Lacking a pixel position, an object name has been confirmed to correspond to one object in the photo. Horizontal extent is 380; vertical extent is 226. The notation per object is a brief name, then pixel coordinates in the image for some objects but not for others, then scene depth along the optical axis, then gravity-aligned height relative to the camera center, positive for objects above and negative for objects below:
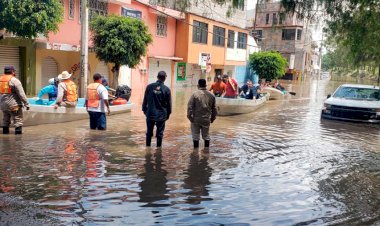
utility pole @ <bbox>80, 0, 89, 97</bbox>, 15.64 +0.74
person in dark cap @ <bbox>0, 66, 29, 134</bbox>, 9.93 -0.80
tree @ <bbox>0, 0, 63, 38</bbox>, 16.19 +1.96
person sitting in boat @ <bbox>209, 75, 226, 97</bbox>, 16.86 -0.59
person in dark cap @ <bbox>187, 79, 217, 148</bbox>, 9.14 -0.79
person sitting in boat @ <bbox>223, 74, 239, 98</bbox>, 17.16 -0.60
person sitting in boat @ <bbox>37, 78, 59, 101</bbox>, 12.85 -0.76
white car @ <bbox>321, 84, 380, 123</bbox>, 15.38 -0.99
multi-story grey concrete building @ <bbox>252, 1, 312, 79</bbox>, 62.06 +4.95
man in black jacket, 8.89 -0.72
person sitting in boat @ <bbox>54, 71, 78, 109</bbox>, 11.95 -0.80
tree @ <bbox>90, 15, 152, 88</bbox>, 20.48 +1.51
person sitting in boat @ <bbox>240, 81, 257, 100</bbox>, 19.05 -0.88
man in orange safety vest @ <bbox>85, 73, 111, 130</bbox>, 10.58 -0.79
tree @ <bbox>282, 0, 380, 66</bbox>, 7.47 +1.14
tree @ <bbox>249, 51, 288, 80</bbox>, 36.97 +0.92
